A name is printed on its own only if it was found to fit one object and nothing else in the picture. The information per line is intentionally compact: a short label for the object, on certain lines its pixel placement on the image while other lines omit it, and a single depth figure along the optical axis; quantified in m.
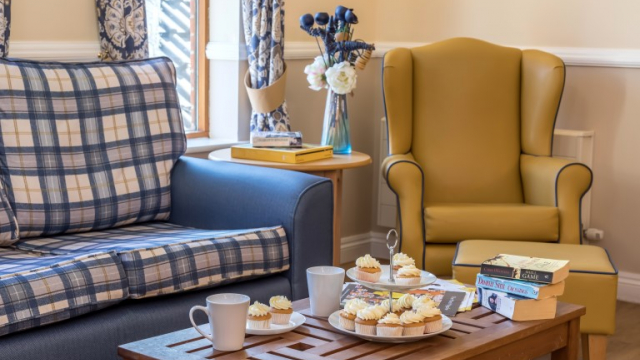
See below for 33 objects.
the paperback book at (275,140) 3.30
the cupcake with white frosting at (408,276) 2.04
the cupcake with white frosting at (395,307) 1.92
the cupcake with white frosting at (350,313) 1.88
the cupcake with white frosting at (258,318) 1.89
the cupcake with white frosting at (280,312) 1.92
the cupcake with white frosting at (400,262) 2.11
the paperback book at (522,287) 2.07
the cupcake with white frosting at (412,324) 1.83
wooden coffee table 1.77
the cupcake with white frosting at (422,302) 1.90
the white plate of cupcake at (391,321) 1.83
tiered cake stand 1.84
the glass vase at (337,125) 3.49
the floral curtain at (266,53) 3.70
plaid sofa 2.25
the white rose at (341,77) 3.39
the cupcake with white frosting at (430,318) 1.86
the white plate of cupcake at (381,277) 2.02
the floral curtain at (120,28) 3.23
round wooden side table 3.20
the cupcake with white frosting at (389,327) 1.83
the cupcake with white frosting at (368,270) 2.04
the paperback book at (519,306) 2.05
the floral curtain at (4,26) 2.87
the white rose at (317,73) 3.47
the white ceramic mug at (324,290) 2.01
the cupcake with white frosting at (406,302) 1.95
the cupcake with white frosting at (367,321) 1.85
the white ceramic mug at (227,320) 1.74
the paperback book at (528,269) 2.11
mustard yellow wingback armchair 3.60
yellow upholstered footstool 2.72
